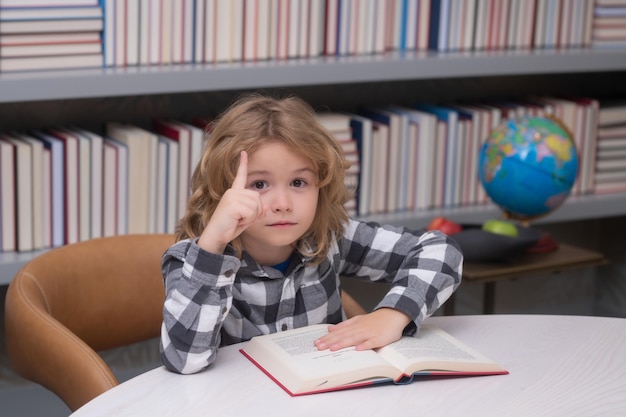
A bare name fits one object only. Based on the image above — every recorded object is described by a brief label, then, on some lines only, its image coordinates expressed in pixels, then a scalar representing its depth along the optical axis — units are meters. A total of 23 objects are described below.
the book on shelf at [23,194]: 2.11
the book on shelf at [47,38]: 2.07
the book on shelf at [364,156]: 2.47
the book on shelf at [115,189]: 2.21
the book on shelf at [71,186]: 2.16
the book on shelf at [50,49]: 2.07
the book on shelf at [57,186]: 2.15
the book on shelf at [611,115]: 2.78
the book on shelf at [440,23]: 2.53
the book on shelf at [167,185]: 2.27
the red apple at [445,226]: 2.29
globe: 2.29
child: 1.28
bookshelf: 2.06
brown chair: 1.42
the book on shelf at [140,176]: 2.23
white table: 1.15
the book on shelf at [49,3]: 2.04
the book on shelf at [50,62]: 2.08
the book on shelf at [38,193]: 2.13
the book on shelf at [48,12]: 2.04
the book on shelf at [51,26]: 2.05
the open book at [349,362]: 1.19
